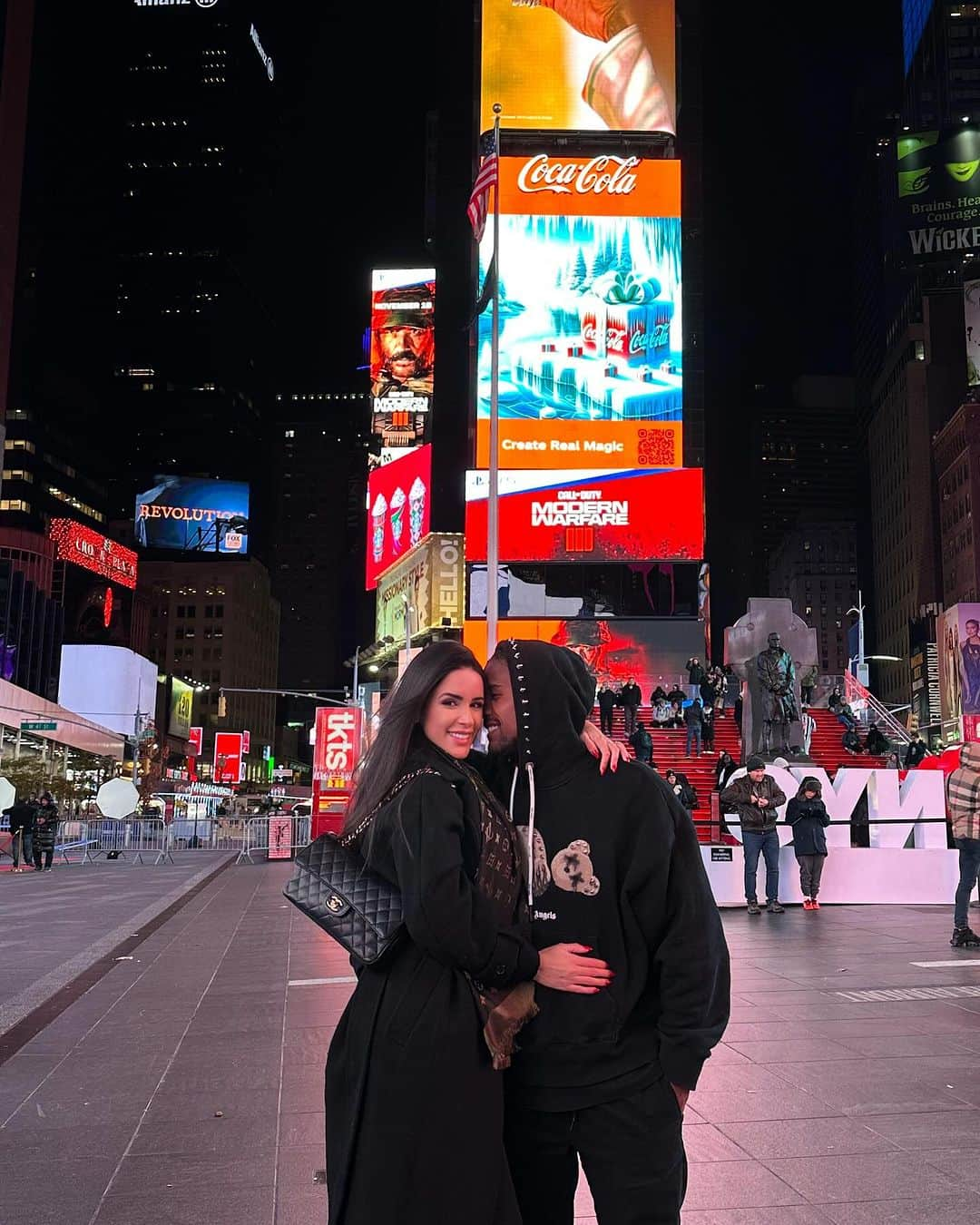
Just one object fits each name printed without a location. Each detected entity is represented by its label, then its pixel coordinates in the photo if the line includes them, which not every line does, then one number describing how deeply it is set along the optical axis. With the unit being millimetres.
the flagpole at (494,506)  19266
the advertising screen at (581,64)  57656
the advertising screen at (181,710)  126938
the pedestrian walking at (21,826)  27859
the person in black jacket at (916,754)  31422
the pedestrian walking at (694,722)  34906
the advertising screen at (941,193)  58719
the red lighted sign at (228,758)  66044
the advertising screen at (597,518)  53500
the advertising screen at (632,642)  52906
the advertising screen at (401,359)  84875
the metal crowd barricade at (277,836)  33844
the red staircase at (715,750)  34719
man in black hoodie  2707
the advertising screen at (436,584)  69062
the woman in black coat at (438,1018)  2566
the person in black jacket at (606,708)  34719
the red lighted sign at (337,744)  30125
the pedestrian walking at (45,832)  27438
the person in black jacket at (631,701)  36000
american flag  20500
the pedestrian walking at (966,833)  11320
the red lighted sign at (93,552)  114688
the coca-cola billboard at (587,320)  54500
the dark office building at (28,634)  95125
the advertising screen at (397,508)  71875
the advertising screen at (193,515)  128375
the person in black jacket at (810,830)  15016
